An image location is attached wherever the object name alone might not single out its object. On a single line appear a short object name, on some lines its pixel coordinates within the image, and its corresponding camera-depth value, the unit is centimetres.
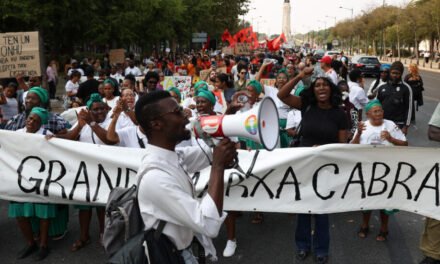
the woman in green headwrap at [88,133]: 472
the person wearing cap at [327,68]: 837
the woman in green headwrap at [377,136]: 473
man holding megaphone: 212
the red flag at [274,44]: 1927
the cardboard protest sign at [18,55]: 883
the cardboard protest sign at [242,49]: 2097
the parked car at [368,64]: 2807
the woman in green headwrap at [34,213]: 458
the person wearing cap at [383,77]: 834
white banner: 425
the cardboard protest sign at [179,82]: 1056
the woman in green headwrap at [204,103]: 471
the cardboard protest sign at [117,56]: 1650
